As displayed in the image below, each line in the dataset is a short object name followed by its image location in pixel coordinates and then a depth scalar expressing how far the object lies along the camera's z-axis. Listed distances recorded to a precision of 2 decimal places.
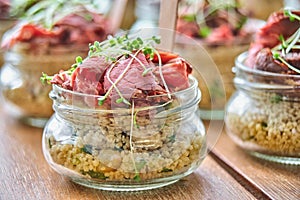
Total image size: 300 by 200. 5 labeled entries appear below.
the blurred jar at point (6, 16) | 0.56
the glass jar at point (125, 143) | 0.35
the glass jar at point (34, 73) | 0.47
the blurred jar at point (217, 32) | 0.48
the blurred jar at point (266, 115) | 0.39
